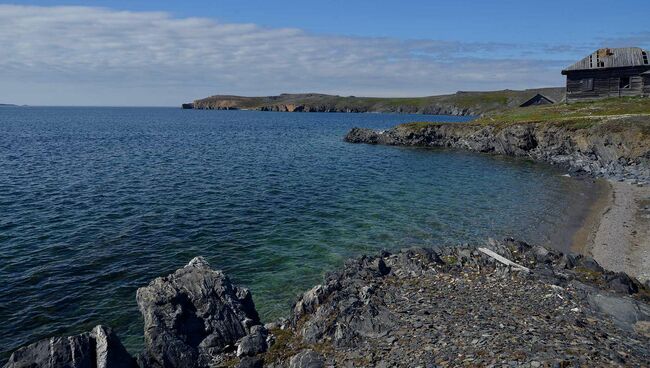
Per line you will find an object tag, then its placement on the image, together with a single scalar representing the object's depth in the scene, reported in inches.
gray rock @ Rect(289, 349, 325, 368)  632.6
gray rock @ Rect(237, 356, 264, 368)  663.1
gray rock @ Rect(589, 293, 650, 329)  709.9
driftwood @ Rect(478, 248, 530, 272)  952.9
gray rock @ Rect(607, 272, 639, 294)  868.6
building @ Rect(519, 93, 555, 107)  4778.8
